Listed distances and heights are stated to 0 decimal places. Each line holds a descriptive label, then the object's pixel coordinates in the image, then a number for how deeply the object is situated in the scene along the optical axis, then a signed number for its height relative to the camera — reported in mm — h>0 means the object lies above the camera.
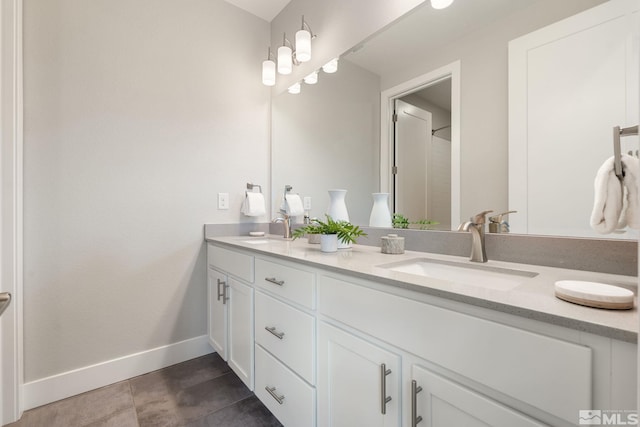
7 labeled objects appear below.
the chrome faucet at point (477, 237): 1019 -83
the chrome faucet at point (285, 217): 1952 -22
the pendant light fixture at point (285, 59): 1938 +1066
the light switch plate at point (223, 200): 2016 +95
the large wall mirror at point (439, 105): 1041 +526
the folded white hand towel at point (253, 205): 2041 +64
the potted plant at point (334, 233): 1257 -87
